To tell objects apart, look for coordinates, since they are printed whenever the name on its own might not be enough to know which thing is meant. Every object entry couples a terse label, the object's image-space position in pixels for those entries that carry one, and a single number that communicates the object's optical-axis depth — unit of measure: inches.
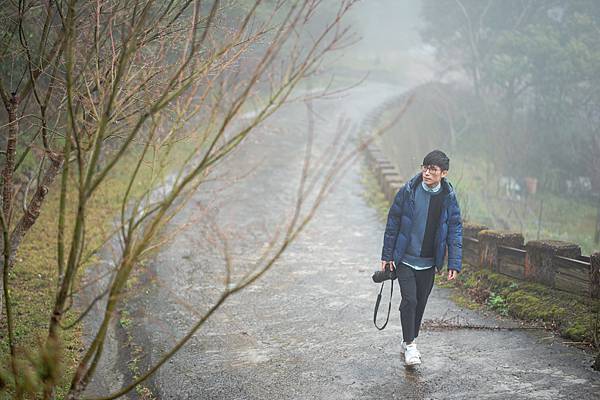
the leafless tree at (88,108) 116.5
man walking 216.2
